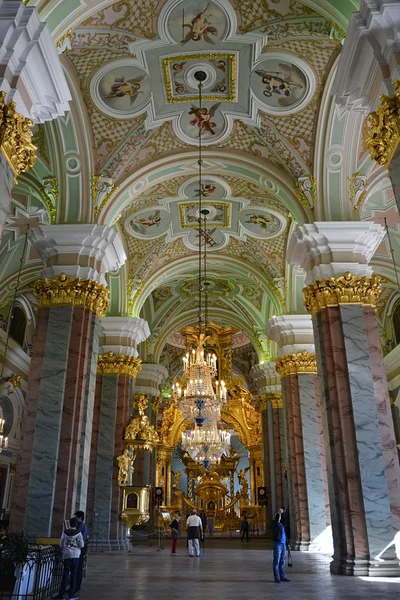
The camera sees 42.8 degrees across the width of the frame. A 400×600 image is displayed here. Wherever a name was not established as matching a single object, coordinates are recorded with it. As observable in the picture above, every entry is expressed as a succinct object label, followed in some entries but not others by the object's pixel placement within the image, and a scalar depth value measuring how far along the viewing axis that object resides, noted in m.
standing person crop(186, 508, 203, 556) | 11.45
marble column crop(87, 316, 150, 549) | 12.35
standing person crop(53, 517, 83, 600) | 5.43
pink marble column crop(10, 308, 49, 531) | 7.92
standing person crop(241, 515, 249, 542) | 17.97
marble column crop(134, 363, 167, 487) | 19.25
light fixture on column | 12.62
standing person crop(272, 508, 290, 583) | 6.89
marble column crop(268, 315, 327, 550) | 11.99
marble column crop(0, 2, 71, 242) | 5.27
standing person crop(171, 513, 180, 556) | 11.95
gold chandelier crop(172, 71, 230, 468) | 12.92
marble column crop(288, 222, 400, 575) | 7.66
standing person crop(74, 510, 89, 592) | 5.77
